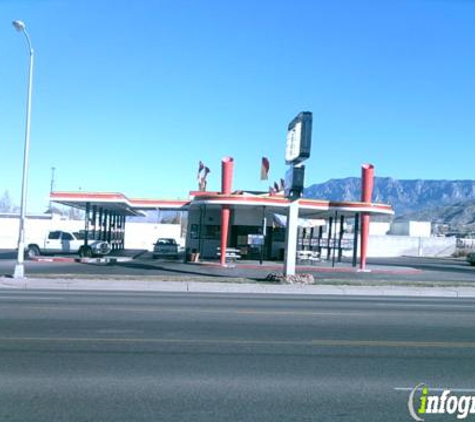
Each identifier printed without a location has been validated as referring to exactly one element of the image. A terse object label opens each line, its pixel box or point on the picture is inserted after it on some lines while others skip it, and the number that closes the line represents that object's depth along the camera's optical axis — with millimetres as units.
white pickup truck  39306
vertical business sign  24656
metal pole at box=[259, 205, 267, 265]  34891
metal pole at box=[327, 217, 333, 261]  38625
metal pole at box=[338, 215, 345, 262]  38375
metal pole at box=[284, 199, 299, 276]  25438
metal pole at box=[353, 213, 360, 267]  35766
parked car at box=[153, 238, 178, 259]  40438
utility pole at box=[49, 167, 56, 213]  108950
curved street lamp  23594
